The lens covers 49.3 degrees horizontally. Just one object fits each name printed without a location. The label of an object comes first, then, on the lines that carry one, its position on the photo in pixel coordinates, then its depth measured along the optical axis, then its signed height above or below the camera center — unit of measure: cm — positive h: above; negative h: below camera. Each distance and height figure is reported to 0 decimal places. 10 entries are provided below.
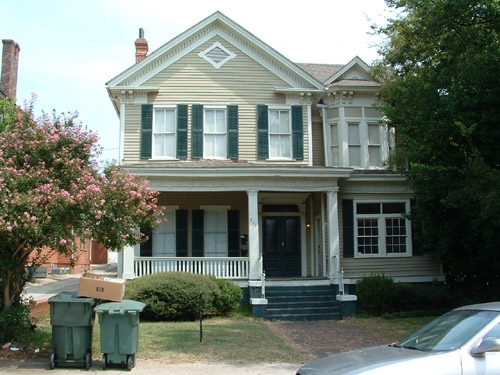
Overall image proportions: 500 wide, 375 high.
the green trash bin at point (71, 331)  871 -128
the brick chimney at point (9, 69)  2700 +908
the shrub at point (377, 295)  1575 -138
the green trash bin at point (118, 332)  875 -132
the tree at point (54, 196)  872 +91
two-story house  1769 +325
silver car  520 -108
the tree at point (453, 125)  1222 +294
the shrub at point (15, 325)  945 -129
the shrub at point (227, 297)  1466 -129
